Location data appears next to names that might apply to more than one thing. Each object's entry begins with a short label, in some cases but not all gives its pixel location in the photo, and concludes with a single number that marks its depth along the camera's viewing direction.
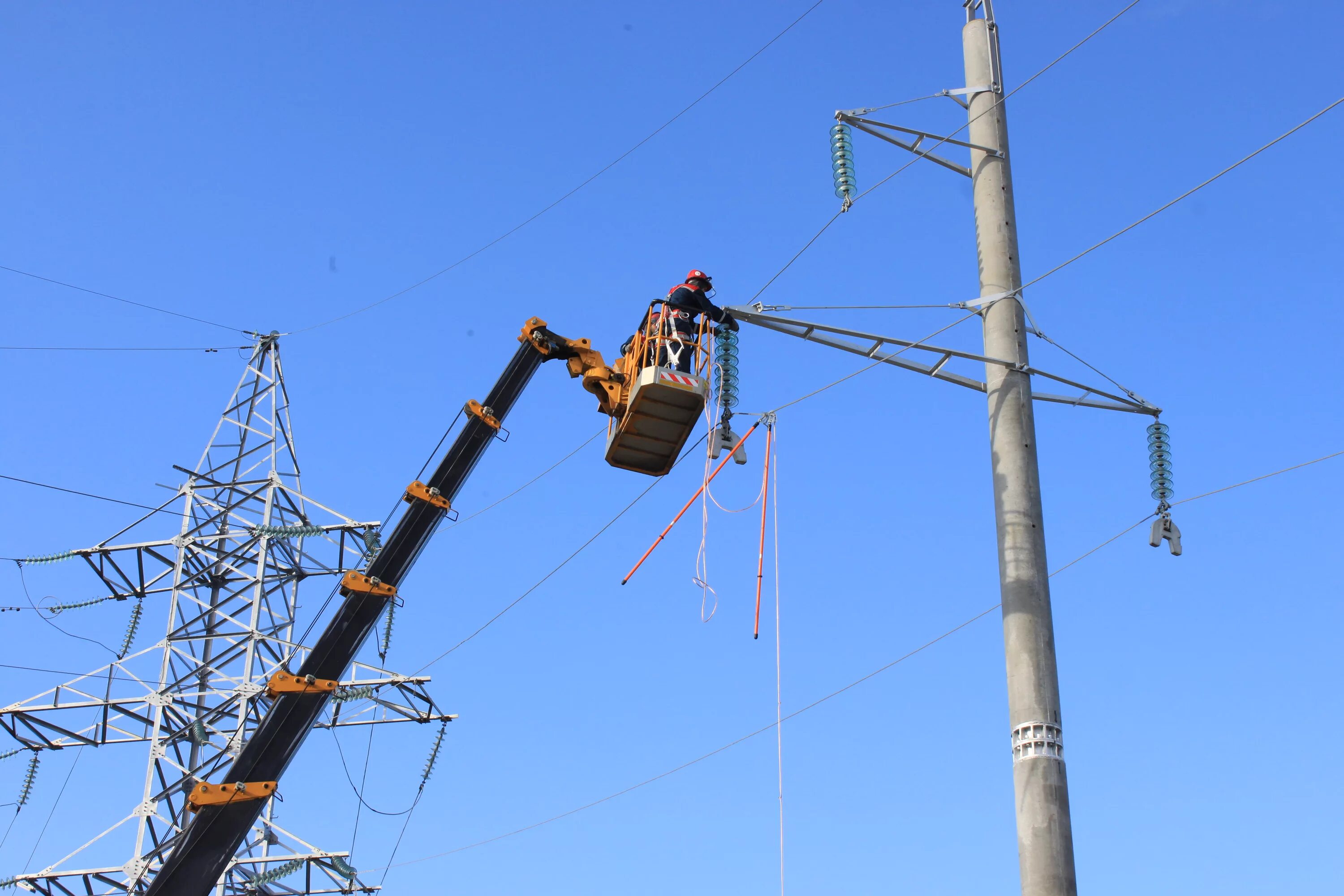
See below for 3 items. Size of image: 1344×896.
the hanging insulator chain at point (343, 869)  25.11
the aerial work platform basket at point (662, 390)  14.27
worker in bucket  14.16
